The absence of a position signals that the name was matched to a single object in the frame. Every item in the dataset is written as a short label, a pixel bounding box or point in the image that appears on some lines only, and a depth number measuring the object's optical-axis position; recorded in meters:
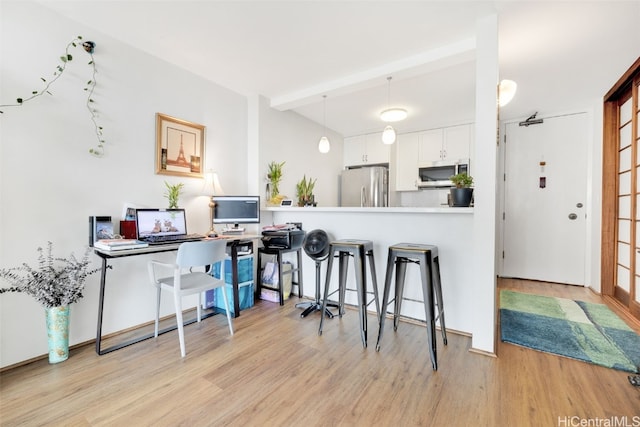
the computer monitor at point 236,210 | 2.97
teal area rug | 1.98
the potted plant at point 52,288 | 1.82
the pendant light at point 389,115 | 3.30
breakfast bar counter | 2.33
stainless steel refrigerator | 4.73
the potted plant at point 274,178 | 3.57
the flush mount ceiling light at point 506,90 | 2.38
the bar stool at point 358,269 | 2.20
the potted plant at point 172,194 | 2.62
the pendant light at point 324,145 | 3.59
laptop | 2.27
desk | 1.93
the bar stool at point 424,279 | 1.86
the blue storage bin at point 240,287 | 2.83
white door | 3.79
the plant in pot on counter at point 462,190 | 2.28
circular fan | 2.70
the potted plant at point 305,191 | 3.63
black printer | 2.99
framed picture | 2.62
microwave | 4.32
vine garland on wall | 1.92
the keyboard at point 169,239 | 2.20
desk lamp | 2.95
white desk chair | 2.00
